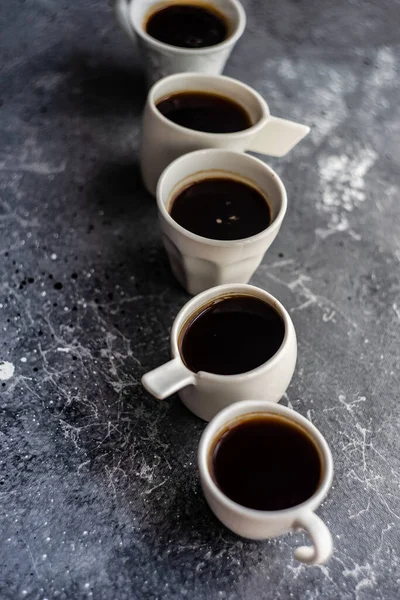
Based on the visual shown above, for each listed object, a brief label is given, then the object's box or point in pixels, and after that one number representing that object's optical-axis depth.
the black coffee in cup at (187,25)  1.09
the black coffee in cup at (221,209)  0.87
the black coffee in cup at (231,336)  0.76
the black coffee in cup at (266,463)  0.67
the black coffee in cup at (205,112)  0.99
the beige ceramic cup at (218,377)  0.72
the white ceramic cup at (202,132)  0.92
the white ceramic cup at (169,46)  1.02
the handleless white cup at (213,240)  0.82
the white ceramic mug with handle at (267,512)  0.62
